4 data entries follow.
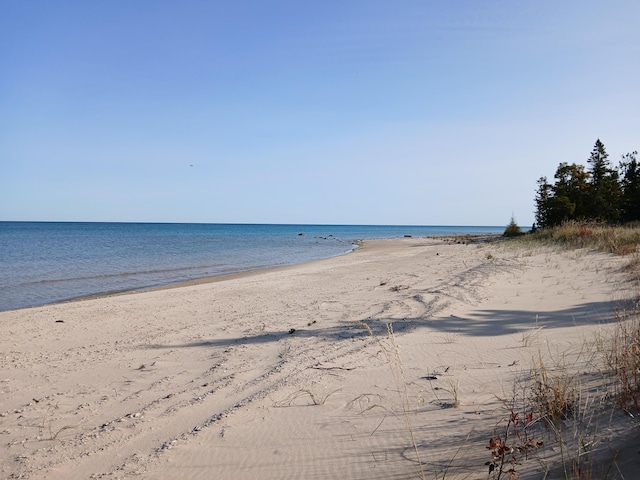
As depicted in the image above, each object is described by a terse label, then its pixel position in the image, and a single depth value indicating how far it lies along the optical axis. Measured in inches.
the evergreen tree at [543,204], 1289.4
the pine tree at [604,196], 1254.3
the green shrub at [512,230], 1502.5
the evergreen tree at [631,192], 1363.2
